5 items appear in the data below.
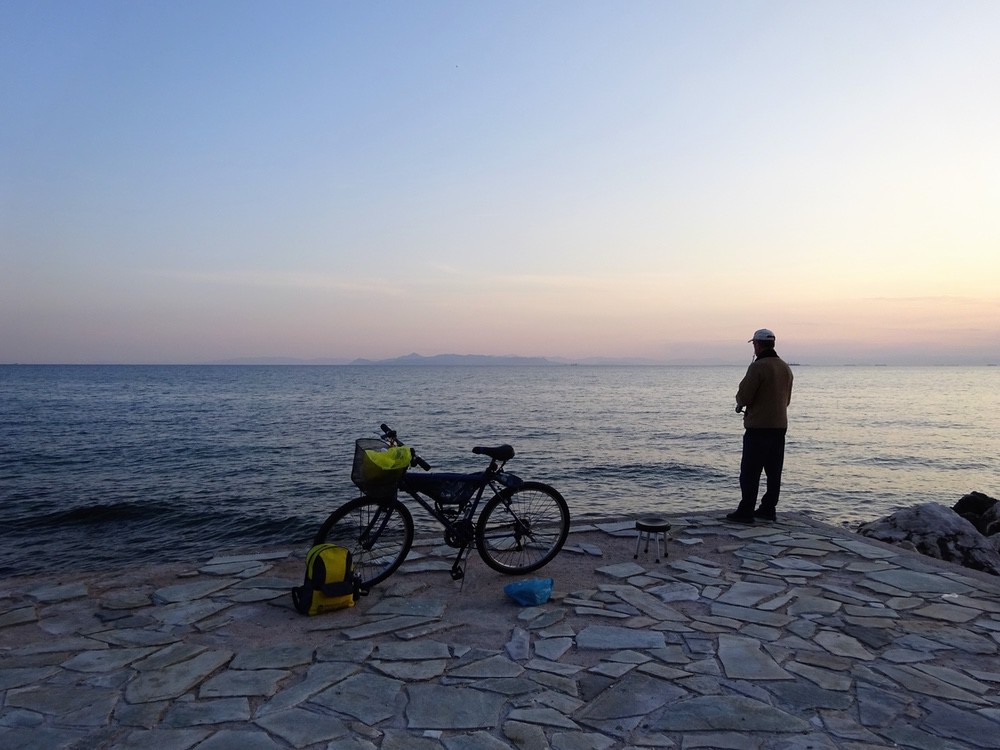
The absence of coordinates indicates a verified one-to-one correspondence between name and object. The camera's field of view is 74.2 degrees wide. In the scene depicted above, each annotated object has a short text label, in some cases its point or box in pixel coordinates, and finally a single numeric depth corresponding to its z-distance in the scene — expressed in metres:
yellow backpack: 5.31
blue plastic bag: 5.57
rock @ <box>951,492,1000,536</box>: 11.97
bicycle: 5.59
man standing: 8.21
